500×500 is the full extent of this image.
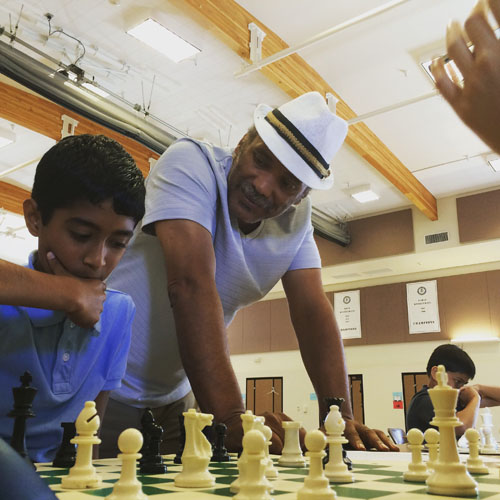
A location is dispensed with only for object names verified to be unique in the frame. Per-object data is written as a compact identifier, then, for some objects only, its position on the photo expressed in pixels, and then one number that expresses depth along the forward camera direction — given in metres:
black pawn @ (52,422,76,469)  1.00
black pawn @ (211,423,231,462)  1.15
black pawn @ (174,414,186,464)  1.12
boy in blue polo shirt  1.14
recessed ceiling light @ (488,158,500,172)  7.35
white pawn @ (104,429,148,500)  0.65
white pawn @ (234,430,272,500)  0.66
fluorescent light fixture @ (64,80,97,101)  5.14
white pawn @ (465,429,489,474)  1.08
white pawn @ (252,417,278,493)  0.90
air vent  8.60
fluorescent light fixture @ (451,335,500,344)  8.45
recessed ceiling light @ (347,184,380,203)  8.14
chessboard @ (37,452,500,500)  0.74
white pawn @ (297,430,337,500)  0.67
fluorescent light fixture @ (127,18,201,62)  5.00
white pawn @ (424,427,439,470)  1.08
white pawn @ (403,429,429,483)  0.94
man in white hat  1.43
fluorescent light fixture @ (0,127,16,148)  6.50
